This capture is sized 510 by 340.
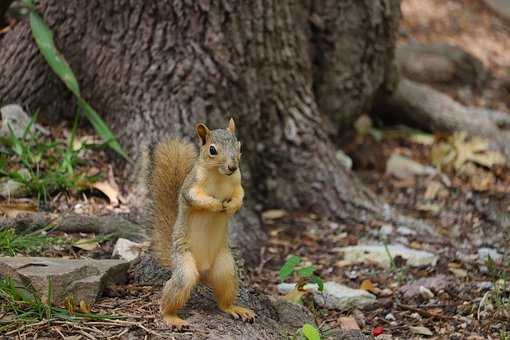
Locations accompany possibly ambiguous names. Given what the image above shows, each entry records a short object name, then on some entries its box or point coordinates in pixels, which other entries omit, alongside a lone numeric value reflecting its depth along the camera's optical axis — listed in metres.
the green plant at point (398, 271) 6.92
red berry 5.95
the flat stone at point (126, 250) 6.17
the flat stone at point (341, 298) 6.40
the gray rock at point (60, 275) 4.98
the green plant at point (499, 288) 6.13
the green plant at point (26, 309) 4.79
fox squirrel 4.80
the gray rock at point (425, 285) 6.68
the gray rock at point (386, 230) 8.02
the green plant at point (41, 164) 7.00
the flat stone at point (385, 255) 7.24
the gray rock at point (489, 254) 7.35
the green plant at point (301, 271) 5.71
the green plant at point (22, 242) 5.80
